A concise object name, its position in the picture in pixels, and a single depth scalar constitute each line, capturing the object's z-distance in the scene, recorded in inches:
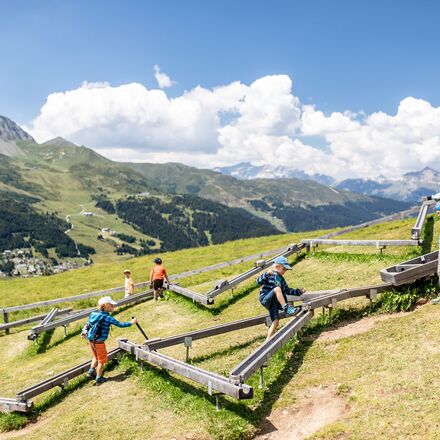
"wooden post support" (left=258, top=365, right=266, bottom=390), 428.8
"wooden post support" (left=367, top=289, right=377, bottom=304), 557.9
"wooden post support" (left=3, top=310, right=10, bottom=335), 1021.6
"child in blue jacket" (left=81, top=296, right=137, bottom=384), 531.2
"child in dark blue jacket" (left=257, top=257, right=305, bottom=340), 513.0
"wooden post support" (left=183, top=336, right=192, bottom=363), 515.2
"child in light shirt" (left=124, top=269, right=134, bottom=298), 1023.6
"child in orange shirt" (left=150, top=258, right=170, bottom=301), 962.1
